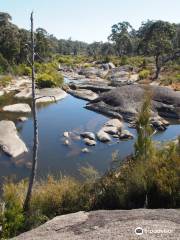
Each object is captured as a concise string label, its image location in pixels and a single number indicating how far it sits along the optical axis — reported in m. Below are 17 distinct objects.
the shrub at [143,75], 37.25
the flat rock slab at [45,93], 27.01
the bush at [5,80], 30.55
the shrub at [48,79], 31.71
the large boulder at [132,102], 22.12
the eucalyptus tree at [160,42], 36.32
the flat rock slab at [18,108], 22.21
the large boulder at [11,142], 14.42
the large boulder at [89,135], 17.05
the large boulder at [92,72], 44.17
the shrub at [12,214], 7.24
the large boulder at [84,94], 27.71
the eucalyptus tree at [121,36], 63.91
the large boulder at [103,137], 16.84
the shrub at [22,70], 37.05
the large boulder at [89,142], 16.21
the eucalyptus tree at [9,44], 36.65
